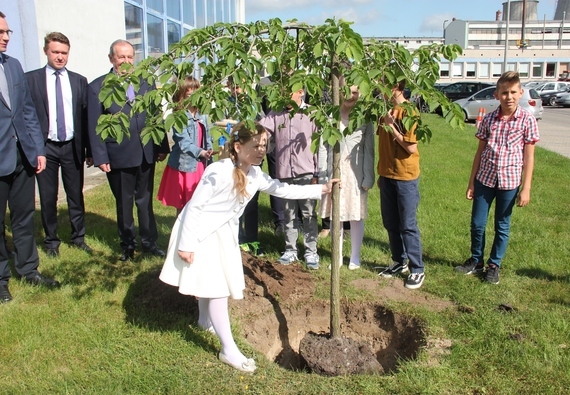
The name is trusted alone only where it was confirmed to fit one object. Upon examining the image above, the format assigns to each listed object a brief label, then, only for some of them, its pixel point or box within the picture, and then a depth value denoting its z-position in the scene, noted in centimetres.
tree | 268
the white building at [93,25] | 868
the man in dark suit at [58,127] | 495
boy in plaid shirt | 440
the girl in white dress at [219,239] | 318
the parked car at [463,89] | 2820
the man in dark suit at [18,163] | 413
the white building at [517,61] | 6794
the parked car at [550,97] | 3381
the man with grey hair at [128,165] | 479
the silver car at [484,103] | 2192
